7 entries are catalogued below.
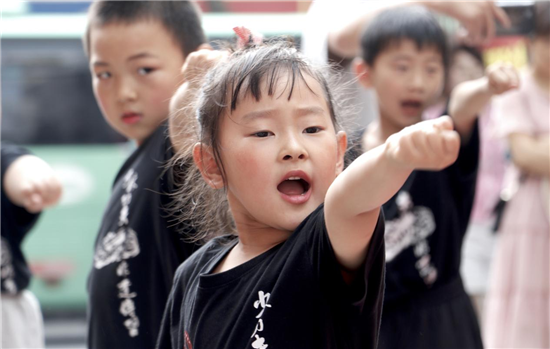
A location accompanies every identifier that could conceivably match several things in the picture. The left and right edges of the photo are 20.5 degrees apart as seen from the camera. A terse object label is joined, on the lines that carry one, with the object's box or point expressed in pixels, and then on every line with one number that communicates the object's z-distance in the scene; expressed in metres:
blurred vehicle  11.99
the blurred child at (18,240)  4.91
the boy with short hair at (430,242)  4.47
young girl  2.37
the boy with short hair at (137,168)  3.73
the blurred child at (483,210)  8.37
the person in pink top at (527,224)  6.45
